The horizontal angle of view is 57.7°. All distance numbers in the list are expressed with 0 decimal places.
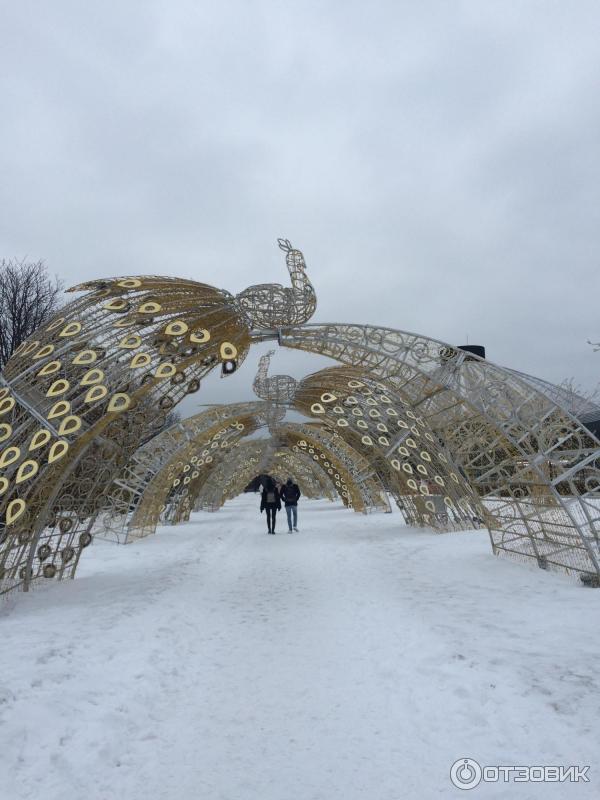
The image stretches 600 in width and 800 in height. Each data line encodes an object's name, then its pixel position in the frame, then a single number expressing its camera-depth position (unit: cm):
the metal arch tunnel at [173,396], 756
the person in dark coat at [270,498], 1732
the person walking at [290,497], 1805
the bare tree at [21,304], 1856
